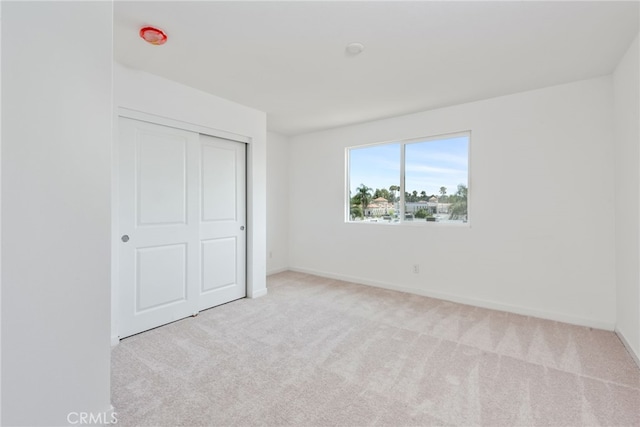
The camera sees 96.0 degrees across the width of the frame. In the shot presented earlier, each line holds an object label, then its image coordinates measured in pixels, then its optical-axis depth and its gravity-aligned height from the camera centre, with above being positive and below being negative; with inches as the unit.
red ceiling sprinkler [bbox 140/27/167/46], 78.4 +48.8
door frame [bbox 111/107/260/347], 97.3 +15.9
